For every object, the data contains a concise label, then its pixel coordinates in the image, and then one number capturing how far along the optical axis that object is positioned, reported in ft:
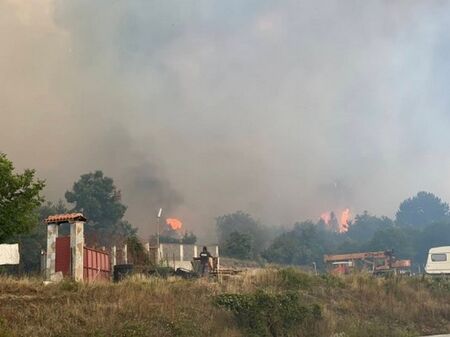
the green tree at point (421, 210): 583.17
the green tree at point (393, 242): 313.32
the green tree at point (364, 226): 552.00
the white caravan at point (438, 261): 172.44
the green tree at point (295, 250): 300.61
